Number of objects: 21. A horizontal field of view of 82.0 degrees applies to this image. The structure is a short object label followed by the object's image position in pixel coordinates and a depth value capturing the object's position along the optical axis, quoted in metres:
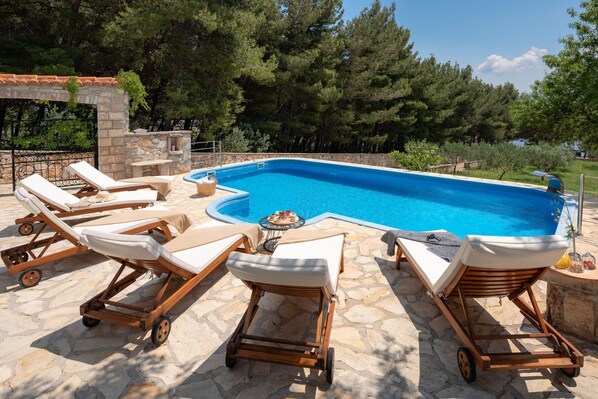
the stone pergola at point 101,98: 8.34
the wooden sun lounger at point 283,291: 2.63
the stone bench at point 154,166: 10.17
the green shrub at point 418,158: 14.86
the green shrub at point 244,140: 16.12
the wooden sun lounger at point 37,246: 4.05
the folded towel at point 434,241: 4.09
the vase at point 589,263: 3.27
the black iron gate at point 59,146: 9.96
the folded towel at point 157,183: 7.95
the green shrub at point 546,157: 20.97
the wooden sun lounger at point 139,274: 2.98
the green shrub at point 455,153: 21.75
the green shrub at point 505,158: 19.92
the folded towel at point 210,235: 4.09
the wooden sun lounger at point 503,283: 2.63
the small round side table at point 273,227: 5.07
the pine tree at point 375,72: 21.75
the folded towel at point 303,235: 4.34
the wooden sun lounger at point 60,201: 5.49
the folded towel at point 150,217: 4.88
